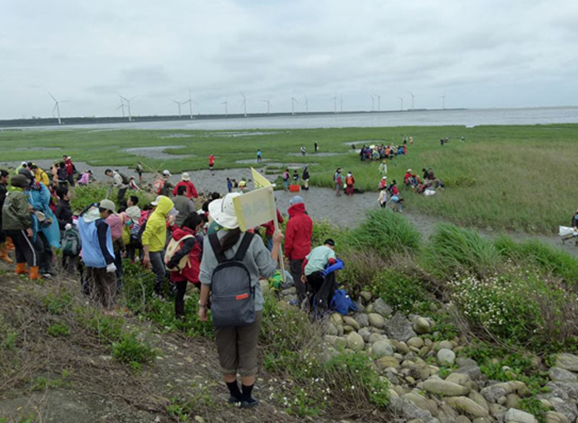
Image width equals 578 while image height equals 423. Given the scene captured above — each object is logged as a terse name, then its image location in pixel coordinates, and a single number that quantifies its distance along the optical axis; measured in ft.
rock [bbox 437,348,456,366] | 20.66
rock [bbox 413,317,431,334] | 23.68
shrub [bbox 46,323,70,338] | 16.25
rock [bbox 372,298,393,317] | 25.89
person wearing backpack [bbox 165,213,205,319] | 20.33
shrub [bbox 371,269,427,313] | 26.11
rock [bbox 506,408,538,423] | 16.10
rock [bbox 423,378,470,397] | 17.76
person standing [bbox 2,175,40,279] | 22.86
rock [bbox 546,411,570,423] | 16.10
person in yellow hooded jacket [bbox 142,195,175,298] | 23.93
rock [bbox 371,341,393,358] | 21.42
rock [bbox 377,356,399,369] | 20.35
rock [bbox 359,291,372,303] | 27.81
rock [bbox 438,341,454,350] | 21.95
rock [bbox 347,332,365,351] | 21.57
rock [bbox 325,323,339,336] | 23.23
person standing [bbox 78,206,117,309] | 20.45
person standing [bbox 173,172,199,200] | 44.52
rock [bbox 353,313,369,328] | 25.08
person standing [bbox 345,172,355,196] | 81.46
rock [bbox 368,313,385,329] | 24.87
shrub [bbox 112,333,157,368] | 15.32
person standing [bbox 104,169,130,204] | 39.42
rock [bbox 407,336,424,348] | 22.56
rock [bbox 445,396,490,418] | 16.75
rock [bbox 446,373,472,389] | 18.42
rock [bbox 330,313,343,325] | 24.48
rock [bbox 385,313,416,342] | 23.32
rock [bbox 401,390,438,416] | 16.84
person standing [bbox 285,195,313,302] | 24.22
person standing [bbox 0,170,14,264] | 25.77
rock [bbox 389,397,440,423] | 15.72
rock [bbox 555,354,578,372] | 19.33
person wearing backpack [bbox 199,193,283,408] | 12.90
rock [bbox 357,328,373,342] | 23.38
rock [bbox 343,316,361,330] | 24.59
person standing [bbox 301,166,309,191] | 89.15
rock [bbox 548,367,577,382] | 18.53
